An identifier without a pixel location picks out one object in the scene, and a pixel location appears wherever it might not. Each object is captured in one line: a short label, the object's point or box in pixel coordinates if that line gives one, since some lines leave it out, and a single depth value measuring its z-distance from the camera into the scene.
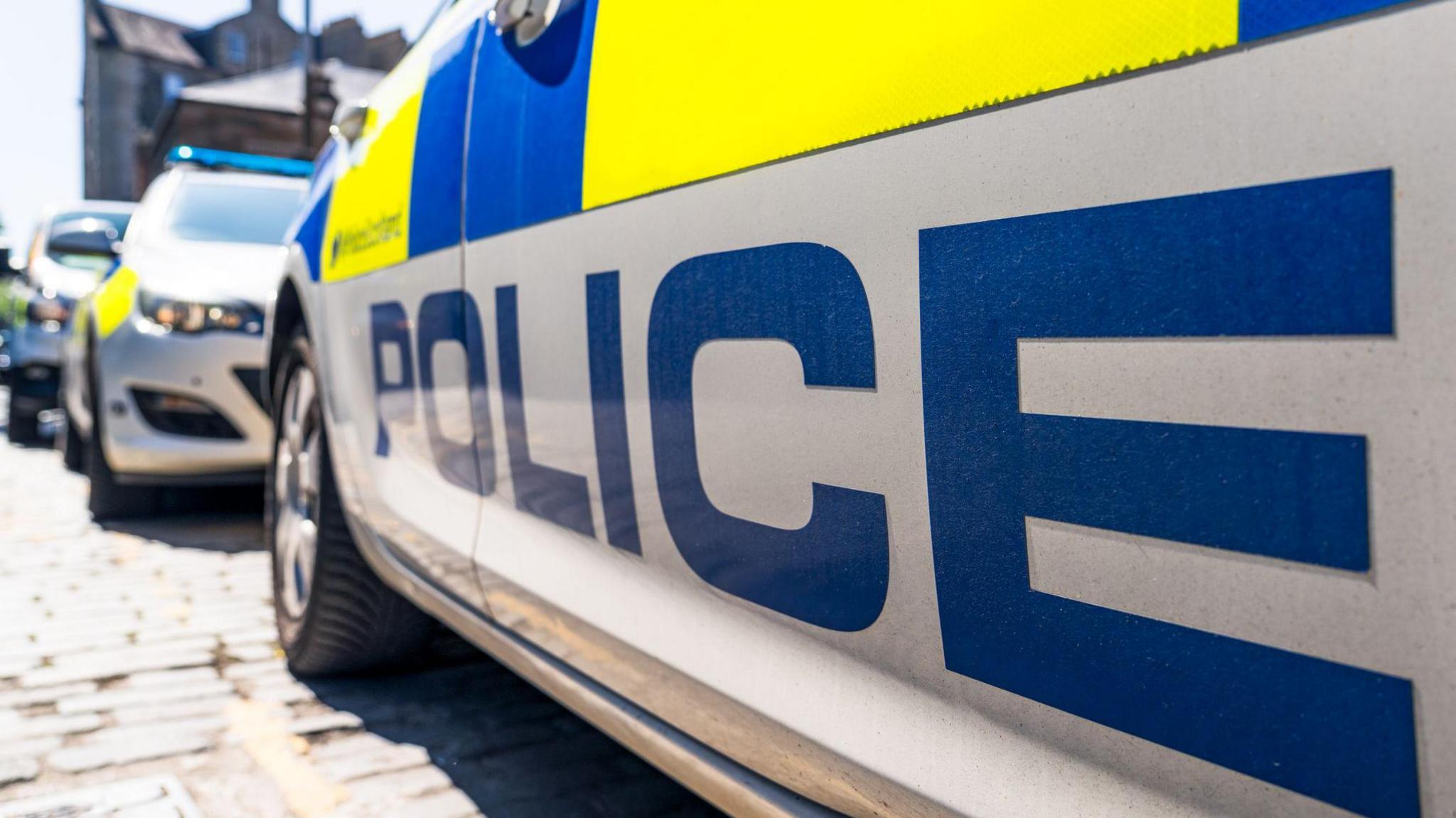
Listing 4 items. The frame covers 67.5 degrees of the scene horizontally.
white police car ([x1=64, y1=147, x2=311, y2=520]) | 4.42
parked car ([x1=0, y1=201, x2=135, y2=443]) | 8.63
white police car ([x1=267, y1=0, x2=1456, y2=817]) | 0.60
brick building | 42.25
